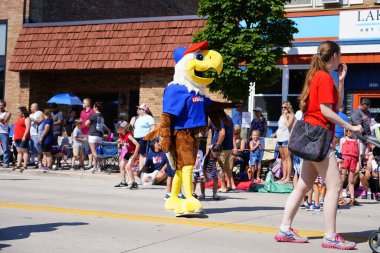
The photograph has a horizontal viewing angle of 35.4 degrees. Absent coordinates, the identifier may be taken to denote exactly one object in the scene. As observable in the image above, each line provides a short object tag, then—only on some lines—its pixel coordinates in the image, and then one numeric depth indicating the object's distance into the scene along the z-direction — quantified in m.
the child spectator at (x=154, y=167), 13.62
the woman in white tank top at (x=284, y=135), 13.66
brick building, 20.03
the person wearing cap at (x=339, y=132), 14.17
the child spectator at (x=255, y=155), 14.62
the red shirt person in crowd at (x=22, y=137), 17.03
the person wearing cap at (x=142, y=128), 13.45
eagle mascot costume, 8.26
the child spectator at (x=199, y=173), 10.89
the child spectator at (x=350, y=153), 11.47
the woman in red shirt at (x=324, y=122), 6.00
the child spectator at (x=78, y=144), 16.88
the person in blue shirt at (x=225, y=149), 11.27
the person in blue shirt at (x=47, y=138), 16.47
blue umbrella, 20.75
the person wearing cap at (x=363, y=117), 14.18
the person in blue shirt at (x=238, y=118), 16.80
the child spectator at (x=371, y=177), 12.25
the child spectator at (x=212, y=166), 10.33
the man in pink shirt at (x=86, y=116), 17.45
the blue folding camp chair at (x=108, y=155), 16.17
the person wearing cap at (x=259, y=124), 16.06
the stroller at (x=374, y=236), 5.61
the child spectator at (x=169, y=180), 10.18
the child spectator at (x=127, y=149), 12.60
